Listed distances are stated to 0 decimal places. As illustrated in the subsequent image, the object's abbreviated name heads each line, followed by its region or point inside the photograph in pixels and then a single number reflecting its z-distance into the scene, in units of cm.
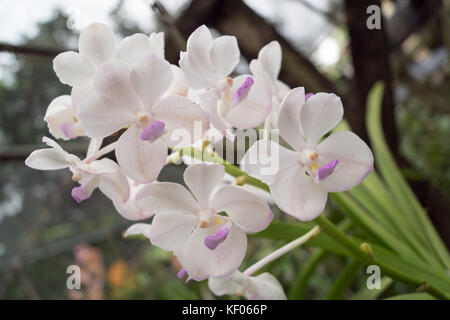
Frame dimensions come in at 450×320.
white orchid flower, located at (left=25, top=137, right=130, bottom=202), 33
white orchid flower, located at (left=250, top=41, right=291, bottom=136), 35
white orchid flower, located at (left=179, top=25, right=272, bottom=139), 32
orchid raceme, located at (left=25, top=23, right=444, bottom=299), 30
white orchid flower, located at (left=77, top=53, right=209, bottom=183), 29
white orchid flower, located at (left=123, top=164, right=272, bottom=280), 31
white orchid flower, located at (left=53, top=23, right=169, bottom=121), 33
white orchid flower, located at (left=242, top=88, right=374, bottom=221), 31
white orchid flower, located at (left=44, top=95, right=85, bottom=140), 35
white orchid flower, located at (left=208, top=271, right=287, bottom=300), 38
